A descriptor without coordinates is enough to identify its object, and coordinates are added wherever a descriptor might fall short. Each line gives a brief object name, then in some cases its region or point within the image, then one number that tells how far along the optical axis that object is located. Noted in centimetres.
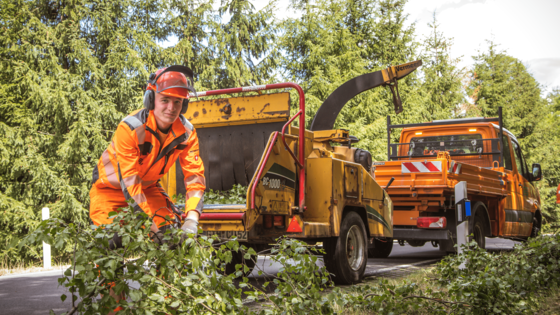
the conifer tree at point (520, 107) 2792
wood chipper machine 547
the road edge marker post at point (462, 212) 605
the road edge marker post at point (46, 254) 912
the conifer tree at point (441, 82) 2312
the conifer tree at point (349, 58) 1706
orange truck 861
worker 320
